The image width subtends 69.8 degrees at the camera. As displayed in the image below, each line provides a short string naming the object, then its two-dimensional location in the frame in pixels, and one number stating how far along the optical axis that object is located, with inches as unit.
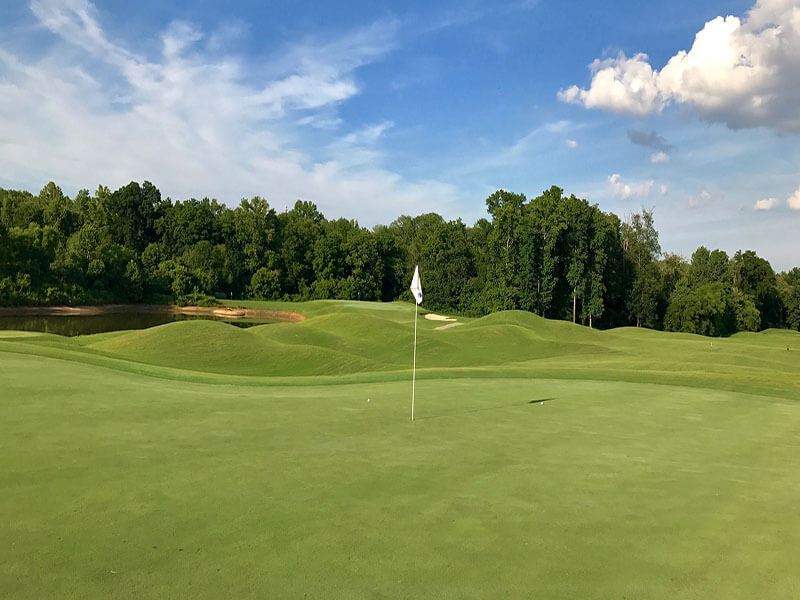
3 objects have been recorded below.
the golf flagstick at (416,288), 425.4
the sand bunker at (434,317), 2824.8
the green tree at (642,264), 2923.2
